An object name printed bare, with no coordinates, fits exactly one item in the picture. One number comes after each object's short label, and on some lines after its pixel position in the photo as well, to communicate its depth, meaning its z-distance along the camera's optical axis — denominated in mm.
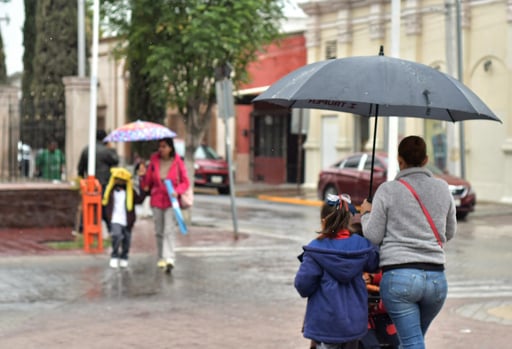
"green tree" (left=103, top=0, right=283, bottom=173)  20312
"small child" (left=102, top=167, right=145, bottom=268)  12672
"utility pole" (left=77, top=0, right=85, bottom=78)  23172
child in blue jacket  5441
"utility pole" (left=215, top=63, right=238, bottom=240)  17391
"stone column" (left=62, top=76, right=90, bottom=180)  17547
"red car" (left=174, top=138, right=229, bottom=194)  31781
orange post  14406
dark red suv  21219
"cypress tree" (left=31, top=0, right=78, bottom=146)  27703
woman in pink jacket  12539
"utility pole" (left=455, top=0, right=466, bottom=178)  24262
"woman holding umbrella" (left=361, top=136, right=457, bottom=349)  5543
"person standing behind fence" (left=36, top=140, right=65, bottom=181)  18188
